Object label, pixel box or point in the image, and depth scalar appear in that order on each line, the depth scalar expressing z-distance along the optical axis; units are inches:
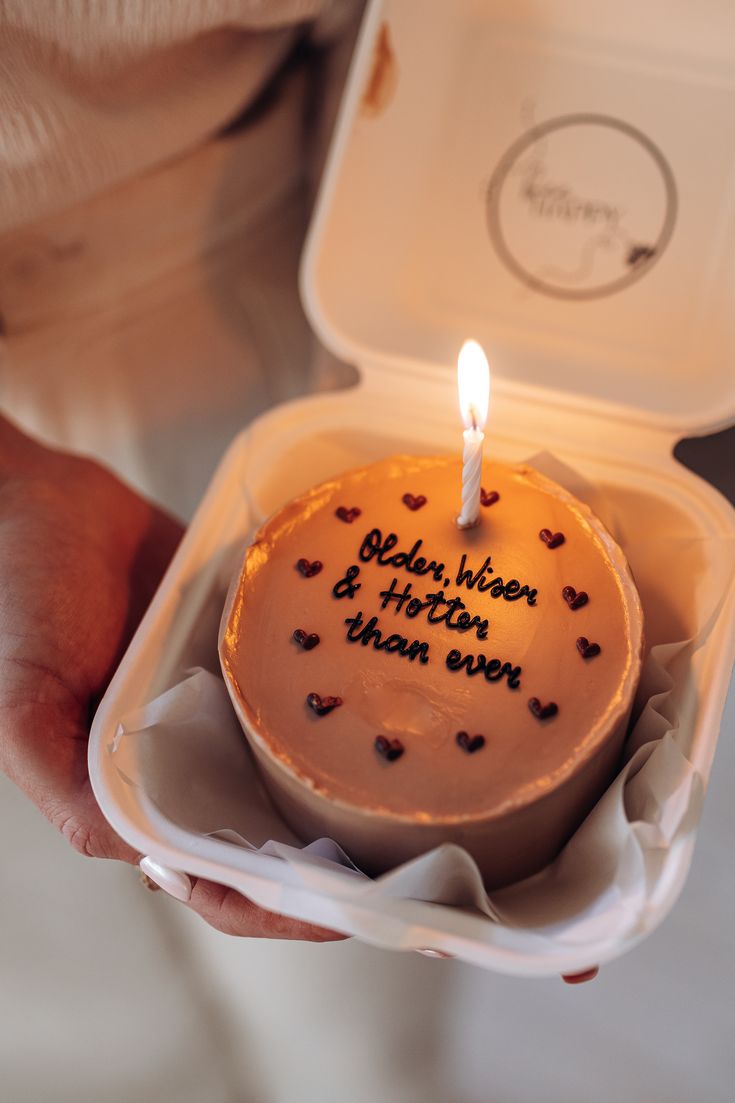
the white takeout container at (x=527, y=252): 30.3
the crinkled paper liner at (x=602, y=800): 21.1
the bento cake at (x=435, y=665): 22.7
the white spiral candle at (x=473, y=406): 24.7
